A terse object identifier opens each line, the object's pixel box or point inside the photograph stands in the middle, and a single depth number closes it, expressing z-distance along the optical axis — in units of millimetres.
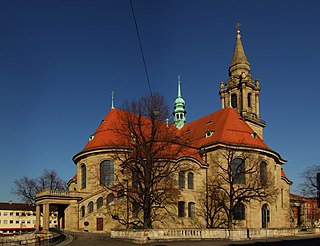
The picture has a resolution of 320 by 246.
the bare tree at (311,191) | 60750
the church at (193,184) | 40781
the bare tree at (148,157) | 32625
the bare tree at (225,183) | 43156
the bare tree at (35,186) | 66188
